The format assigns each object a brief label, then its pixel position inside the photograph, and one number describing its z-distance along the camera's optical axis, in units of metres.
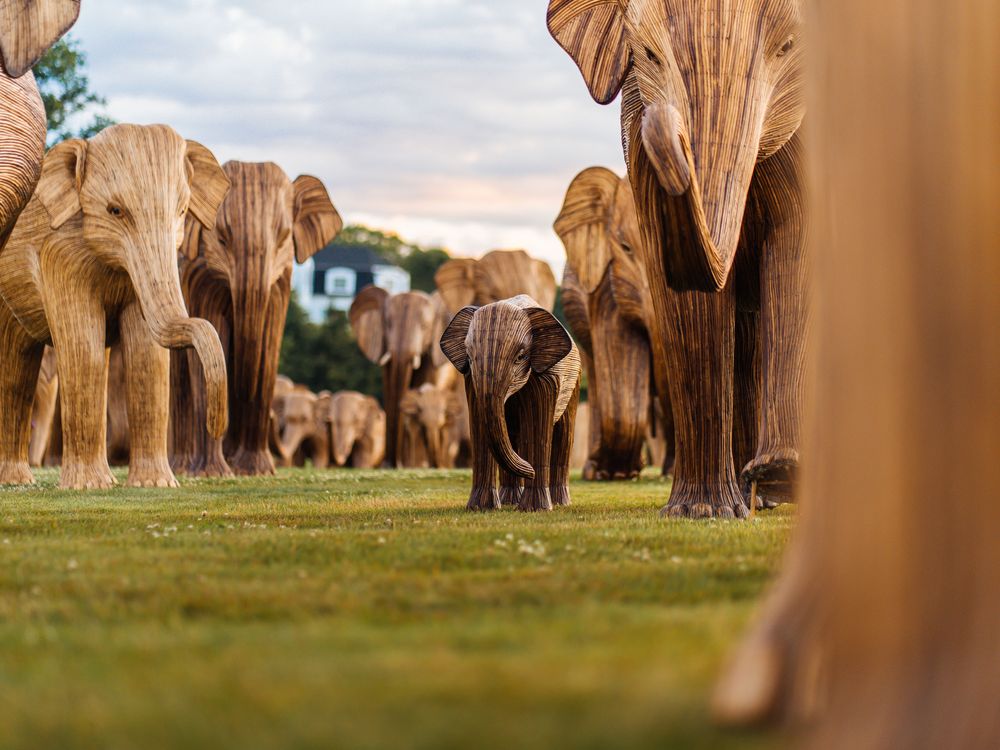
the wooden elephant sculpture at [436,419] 24.27
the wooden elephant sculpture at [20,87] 7.47
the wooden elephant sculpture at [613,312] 13.23
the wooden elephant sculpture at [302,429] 26.66
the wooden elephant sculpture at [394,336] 22.02
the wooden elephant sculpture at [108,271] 9.68
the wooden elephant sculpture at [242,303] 14.25
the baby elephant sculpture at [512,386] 7.56
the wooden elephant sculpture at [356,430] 26.70
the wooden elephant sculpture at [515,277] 20.11
